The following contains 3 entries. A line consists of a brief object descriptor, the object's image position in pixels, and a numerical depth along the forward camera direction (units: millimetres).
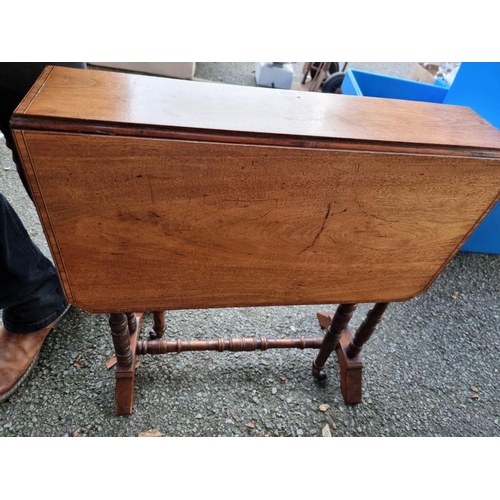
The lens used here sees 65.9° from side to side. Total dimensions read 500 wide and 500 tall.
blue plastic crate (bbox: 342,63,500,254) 1741
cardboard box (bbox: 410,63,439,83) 2621
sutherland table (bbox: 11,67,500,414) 649
